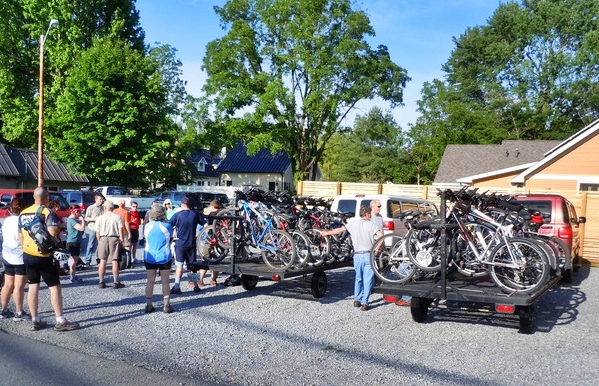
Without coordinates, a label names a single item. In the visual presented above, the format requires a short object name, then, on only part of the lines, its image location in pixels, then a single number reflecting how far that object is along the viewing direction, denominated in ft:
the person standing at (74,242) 37.86
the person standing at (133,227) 44.62
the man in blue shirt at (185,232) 33.42
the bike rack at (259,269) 31.12
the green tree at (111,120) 104.32
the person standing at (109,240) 35.40
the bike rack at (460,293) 23.97
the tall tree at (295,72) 115.14
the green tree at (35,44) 119.85
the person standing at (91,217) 42.73
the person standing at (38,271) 24.36
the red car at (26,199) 57.46
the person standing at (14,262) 25.35
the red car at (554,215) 41.11
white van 45.24
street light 85.10
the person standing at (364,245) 30.45
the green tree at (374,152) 175.11
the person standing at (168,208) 48.29
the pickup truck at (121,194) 97.55
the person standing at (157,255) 28.50
